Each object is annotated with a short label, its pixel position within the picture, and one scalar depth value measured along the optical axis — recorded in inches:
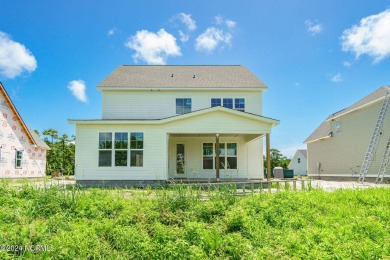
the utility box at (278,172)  1054.4
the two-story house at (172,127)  620.7
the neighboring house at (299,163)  1845.5
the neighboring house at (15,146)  914.1
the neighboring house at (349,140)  782.8
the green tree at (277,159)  1811.8
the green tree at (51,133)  1612.9
